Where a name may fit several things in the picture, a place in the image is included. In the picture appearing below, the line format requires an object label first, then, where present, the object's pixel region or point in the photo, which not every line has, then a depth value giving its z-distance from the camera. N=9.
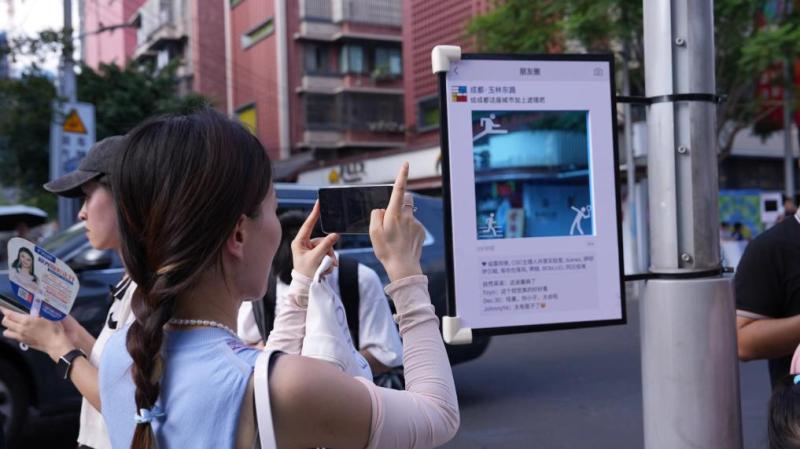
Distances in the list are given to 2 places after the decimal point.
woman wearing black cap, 1.96
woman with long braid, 1.18
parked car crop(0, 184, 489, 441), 4.93
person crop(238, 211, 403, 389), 2.92
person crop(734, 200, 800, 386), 2.35
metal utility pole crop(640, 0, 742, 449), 2.06
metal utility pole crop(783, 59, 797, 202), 14.59
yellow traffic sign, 10.97
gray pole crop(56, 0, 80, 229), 12.29
